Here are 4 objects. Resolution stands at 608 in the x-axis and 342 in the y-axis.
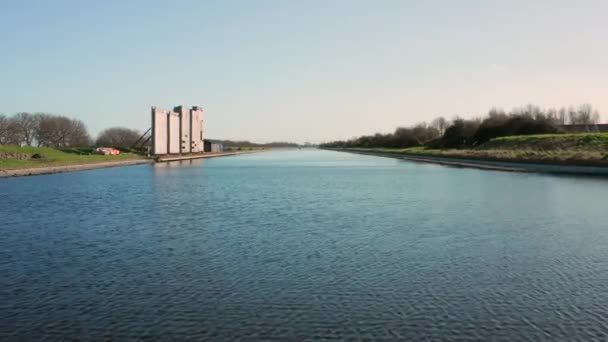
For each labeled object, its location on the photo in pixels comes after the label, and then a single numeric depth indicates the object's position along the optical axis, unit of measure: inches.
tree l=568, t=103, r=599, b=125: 4348.9
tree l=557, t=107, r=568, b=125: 4498.0
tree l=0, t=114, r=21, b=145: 3617.1
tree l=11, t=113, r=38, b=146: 3789.4
